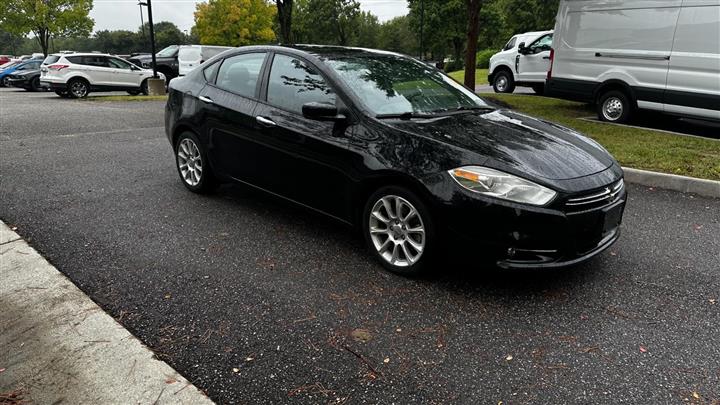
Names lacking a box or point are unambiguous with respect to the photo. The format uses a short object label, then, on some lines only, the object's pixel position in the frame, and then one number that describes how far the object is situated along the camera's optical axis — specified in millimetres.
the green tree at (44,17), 39125
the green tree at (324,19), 66625
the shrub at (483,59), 35094
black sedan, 3270
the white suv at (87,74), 17688
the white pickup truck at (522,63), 14531
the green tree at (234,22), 52594
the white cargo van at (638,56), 8484
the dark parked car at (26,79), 23766
